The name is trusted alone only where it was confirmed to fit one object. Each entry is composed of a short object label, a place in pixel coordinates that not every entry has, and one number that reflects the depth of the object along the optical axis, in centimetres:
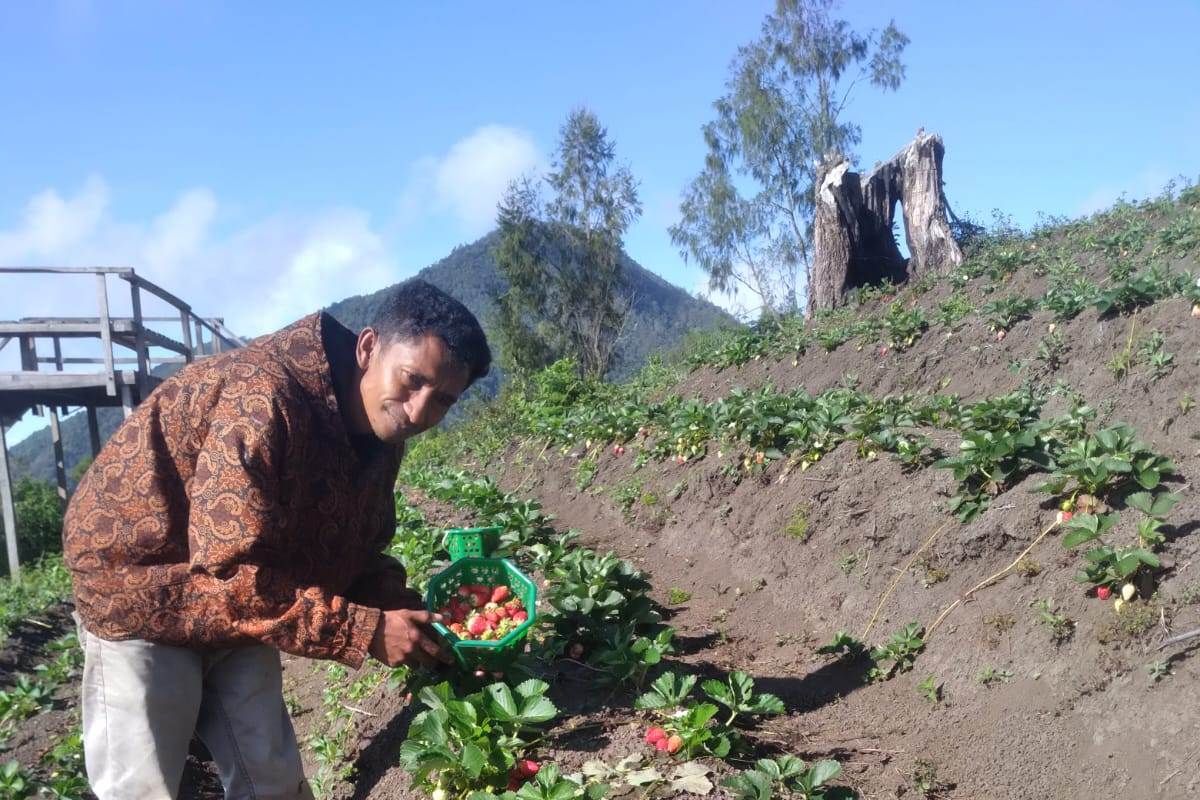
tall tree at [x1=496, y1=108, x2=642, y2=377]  3122
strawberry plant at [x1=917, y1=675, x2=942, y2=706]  325
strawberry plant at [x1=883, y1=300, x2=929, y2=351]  853
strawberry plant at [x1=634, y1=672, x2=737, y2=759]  255
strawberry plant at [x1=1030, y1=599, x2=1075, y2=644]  305
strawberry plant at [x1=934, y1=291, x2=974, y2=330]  839
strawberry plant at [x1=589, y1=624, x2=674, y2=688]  307
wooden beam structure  1000
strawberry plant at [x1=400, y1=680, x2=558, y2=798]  248
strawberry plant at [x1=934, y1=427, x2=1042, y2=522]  382
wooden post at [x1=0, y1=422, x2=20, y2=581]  1094
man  218
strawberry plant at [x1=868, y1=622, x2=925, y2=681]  348
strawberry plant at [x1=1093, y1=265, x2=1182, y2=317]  597
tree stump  1256
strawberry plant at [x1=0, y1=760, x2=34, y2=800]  343
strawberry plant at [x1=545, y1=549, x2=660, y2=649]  344
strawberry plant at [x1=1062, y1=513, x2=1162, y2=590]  289
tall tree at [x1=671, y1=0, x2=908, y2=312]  2781
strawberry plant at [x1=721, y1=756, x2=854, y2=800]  226
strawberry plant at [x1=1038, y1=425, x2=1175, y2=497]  323
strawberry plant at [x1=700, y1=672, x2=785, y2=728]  280
